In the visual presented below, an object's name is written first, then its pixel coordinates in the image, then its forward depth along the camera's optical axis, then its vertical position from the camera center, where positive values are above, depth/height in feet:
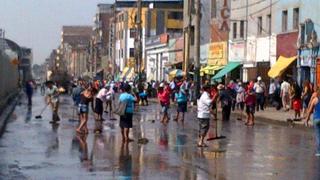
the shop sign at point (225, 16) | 180.65 +13.20
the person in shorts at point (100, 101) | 101.37 -3.30
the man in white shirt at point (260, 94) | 140.15 -3.13
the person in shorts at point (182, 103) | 108.17 -3.65
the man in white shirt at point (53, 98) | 102.65 -3.01
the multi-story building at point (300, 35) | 137.39 +7.31
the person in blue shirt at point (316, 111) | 62.08 -2.72
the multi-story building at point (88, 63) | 559.59 +8.40
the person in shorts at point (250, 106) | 103.40 -3.82
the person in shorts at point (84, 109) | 84.02 -3.53
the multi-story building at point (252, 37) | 164.25 +8.28
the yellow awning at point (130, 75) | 350.46 -0.08
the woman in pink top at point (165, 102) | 106.42 -3.51
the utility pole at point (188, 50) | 183.15 +5.80
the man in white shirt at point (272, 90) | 145.31 -2.50
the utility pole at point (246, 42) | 178.81 +7.35
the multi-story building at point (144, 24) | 358.43 +22.96
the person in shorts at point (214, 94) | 100.12 -2.29
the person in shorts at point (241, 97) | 130.62 -3.36
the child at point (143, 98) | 173.88 -4.89
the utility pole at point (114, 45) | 414.82 +15.48
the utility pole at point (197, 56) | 159.63 +3.85
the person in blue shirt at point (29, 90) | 175.45 -3.45
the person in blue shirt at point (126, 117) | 74.08 -3.82
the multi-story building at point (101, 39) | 511.81 +23.69
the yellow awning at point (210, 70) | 199.43 +1.36
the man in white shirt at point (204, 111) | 70.08 -3.06
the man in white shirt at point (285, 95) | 135.33 -3.14
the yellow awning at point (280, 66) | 147.95 +1.80
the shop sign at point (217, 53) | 197.16 +5.44
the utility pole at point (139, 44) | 249.38 +9.97
